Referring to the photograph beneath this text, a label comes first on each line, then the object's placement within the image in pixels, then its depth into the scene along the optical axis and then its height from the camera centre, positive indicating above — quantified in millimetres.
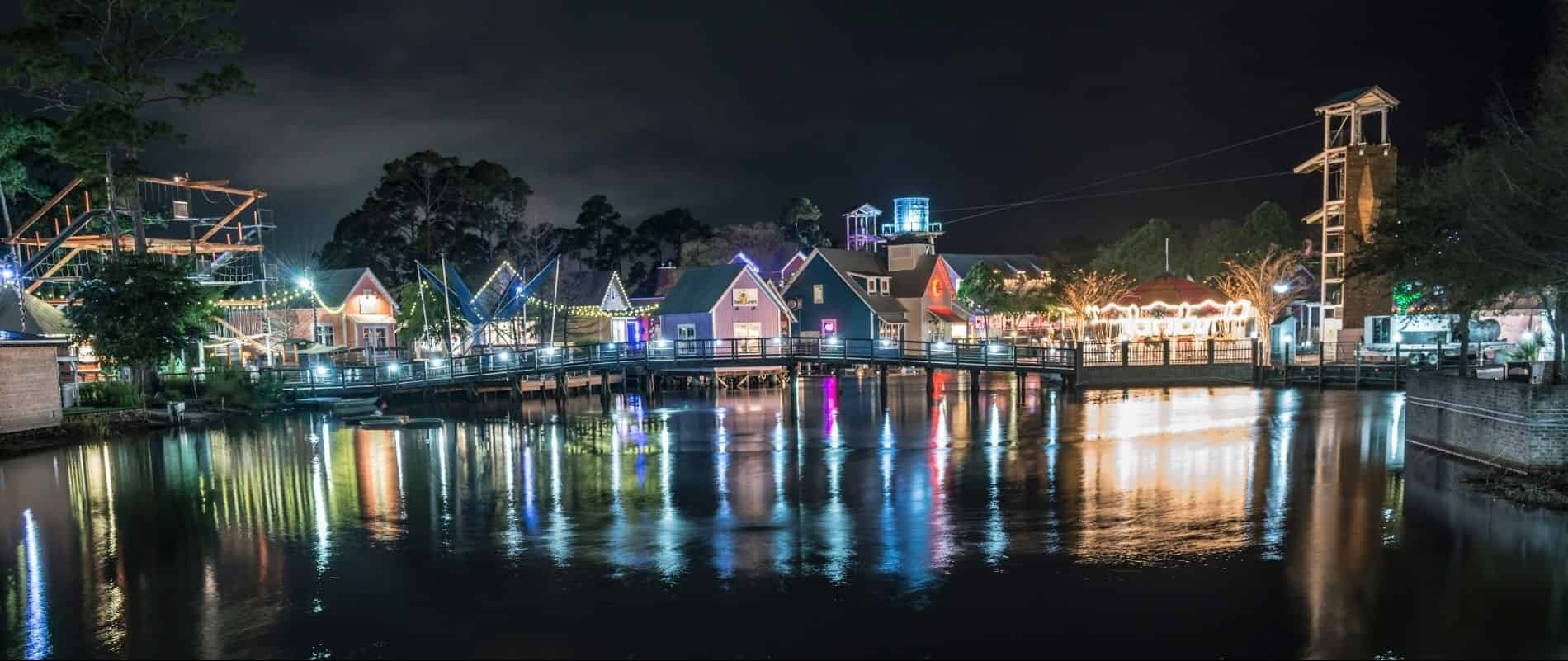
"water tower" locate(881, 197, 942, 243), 84125 +6868
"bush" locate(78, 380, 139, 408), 32094 -2579
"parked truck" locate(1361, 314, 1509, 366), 41312 -2713
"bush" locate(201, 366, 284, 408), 35188 -2760
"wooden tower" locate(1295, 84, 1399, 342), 46844 +5167
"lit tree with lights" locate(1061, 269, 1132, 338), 58125 -64
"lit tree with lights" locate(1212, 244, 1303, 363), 52688 -101
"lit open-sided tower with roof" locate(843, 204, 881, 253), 89938 +6478
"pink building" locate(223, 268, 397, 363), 50094 -231
